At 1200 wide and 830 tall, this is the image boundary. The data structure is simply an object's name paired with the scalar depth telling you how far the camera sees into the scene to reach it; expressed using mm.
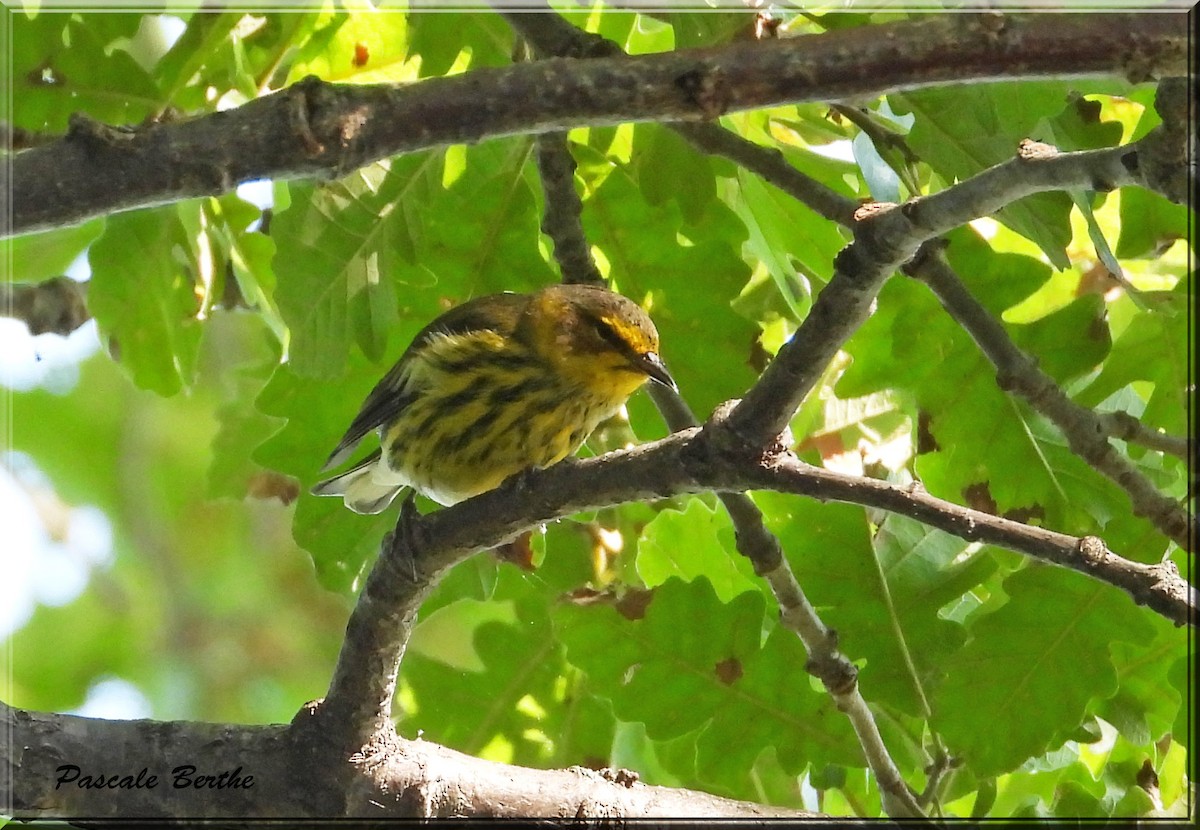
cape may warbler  6387
